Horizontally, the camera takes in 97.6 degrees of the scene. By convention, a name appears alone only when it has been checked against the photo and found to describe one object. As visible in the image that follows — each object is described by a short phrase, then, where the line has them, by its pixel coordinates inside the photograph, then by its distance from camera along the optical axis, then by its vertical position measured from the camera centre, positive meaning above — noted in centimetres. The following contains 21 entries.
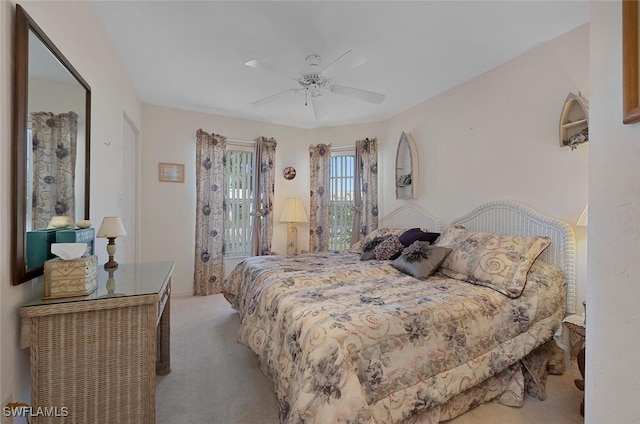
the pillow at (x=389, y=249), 289 -38
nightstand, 165 -83
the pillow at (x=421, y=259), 233 -40
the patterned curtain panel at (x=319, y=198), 466 +26
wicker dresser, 118 -63
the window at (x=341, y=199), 468 +24
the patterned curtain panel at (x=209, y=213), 402 +0
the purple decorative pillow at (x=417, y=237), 293 -25
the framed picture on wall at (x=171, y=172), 389 +58
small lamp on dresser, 187 -13
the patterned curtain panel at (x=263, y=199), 440 +23
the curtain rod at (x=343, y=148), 464 +109
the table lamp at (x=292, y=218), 449 -7
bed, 131 -65
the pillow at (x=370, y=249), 304 -40
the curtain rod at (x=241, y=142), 433 +112
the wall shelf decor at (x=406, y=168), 366 +62
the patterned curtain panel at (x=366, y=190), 437 +37
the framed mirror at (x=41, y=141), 114 +35
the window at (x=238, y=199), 439 +23
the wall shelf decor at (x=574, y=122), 203 +69
